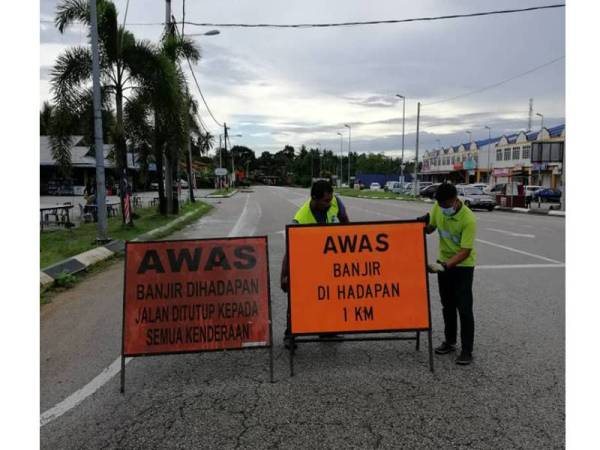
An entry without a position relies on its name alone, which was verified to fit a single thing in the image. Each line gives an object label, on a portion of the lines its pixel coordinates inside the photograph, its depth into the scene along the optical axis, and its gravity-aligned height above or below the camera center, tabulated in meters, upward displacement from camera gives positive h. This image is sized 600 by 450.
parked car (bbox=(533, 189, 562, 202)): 40.59 +0.34
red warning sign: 4.41 -0.88
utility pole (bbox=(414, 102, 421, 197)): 46.06 +4.77
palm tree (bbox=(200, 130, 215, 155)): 47.72 +5.48
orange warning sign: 4.59 -0.73
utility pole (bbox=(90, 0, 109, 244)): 12.04 +1.13
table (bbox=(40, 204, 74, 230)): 15.64 -0.79
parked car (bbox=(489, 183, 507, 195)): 36.75 +0.78
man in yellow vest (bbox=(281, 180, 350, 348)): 4.91 -0.12
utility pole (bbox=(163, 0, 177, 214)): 21.81 +1.27
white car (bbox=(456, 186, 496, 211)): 30.80 -0.01
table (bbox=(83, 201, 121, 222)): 18.50 -0.48
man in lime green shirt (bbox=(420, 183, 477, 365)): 4.62 -0.54
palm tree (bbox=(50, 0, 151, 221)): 14.84 +3.95
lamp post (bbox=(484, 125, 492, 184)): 71.94 +5.19
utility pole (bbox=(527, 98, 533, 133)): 82.51 +14.19
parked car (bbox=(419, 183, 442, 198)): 45.37 +0.64
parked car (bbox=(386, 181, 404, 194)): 61.08 +1.46
